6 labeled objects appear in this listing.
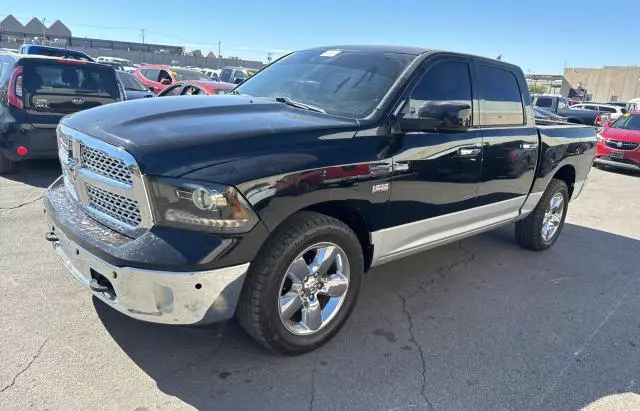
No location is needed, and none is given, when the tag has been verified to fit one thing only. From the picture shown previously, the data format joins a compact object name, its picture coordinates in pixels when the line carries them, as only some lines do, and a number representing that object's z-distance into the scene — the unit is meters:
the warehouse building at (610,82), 53.81
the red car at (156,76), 16.42
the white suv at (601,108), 25.91
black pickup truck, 2.56
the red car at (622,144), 12.33
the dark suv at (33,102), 6.65
